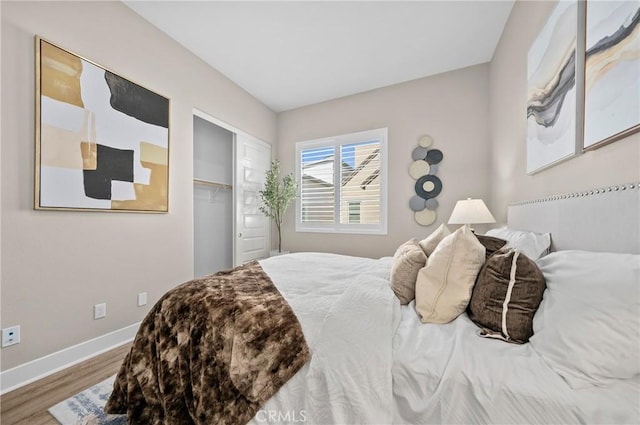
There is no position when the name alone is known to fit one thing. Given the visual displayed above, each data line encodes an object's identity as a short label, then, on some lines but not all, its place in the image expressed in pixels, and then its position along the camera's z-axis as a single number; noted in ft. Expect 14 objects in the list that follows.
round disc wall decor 10.37
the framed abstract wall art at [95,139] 5.49
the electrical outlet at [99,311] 6.41
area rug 4.13
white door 11.39
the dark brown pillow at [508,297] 2.87
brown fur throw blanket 2.94
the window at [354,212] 11.99
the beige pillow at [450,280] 3.38
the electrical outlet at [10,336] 4.98
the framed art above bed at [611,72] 2.98
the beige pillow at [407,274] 4.04
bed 2.16
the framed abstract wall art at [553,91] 4.22
